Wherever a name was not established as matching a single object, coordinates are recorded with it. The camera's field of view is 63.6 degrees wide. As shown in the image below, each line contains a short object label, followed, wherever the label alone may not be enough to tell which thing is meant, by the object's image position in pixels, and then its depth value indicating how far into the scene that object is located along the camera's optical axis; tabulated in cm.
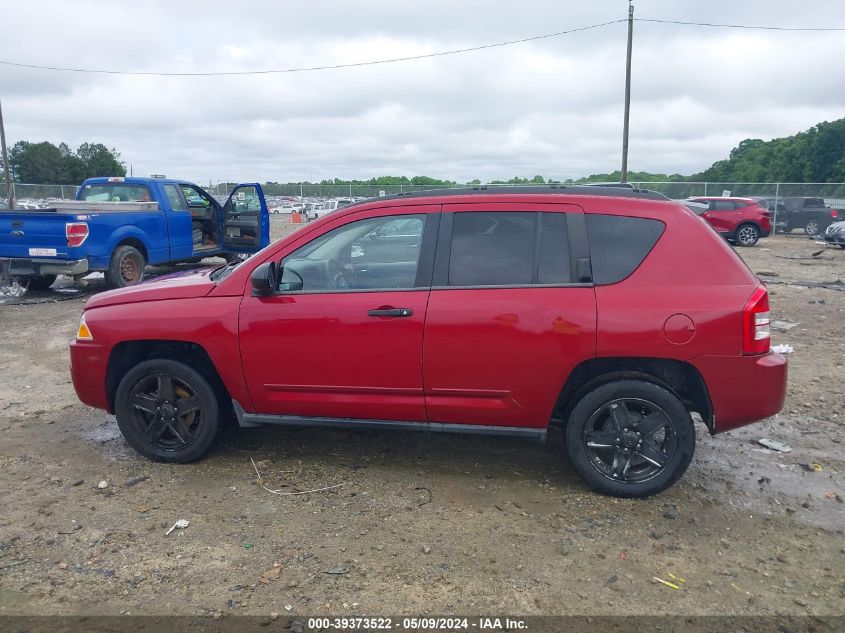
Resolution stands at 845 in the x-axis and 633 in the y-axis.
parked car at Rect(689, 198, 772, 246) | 2181
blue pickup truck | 1054
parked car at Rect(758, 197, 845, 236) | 2648
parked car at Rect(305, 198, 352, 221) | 3900
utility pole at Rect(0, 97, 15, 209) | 2661
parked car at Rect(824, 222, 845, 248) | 2012
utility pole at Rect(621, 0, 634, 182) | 2250
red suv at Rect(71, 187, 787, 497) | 385
